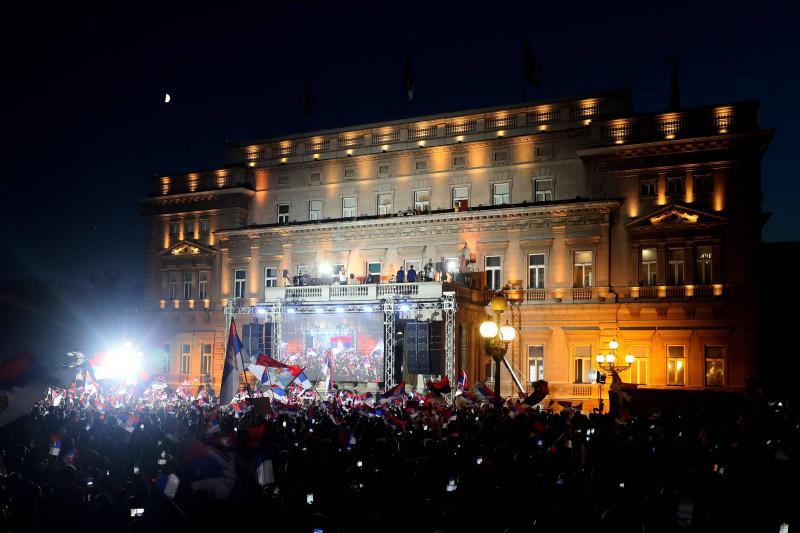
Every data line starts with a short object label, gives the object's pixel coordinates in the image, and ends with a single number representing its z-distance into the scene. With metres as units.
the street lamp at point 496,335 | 14.73
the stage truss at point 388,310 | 35.72
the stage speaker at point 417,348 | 35.95
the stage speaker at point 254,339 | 41.16
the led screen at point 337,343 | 38.47
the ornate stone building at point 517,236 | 35.91
